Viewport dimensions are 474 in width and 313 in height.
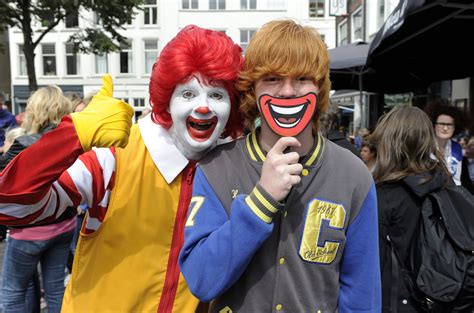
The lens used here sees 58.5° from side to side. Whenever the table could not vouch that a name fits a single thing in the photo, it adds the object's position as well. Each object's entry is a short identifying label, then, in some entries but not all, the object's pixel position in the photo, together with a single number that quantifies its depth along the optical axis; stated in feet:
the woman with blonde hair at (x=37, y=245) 8.77
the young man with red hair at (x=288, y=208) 3.31
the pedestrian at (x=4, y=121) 18.50
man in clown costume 4.34
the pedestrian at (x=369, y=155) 13.38
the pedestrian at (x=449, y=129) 12.01
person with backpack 6.72
